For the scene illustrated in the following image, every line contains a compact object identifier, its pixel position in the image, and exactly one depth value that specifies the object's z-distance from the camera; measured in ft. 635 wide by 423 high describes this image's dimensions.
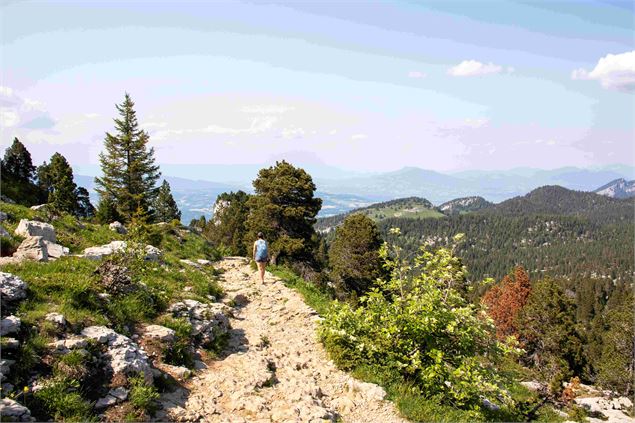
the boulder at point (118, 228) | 79.12
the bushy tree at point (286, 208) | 137.69
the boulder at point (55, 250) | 45.79
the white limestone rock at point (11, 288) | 30.68
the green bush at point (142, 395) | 27.95
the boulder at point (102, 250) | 49.85
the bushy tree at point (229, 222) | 261.24
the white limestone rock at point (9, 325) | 26.86
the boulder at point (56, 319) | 30.29
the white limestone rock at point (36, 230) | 48.85
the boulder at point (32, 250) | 41.57
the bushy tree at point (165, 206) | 300.81
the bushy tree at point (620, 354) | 148.66
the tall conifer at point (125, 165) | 147.33
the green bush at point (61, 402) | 24.49
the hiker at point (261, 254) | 70.44
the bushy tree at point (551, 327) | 169.68
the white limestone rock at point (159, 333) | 36.63
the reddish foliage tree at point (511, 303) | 216.74
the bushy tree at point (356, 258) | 156.56
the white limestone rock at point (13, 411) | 22.17
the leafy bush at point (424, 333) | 36.24
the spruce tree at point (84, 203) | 249.47
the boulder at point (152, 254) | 58.80
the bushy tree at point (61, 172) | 218.09
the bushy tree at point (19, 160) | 243.17
